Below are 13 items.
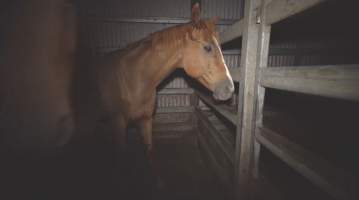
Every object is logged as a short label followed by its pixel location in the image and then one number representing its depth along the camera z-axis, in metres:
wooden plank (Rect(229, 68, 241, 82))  1.52
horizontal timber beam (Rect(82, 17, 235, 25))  3.23
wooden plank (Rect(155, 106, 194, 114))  3.63
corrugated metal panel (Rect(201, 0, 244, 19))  3.50
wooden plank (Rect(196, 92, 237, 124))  1.73
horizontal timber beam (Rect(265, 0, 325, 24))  0.69
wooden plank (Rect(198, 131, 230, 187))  2.00
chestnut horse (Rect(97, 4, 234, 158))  1.81
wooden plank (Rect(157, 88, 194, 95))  3.62
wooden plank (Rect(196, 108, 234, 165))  1.81
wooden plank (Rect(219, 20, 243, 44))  1.40
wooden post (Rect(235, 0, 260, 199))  1.16
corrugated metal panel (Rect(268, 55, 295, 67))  3.83
